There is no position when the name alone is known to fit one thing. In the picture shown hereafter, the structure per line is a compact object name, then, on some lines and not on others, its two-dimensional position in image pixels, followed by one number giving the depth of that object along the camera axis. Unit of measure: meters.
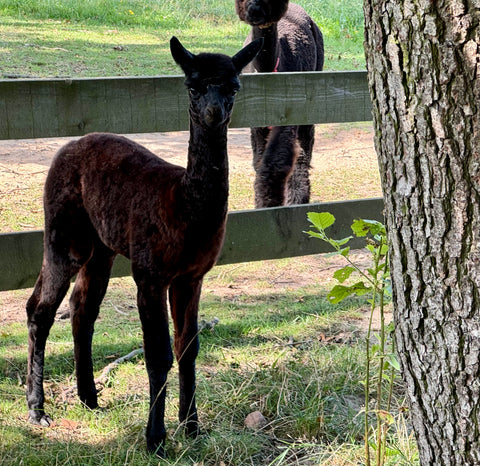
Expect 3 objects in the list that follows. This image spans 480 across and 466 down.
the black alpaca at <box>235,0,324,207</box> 6.45
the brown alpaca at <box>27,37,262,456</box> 3.41
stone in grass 3.76
